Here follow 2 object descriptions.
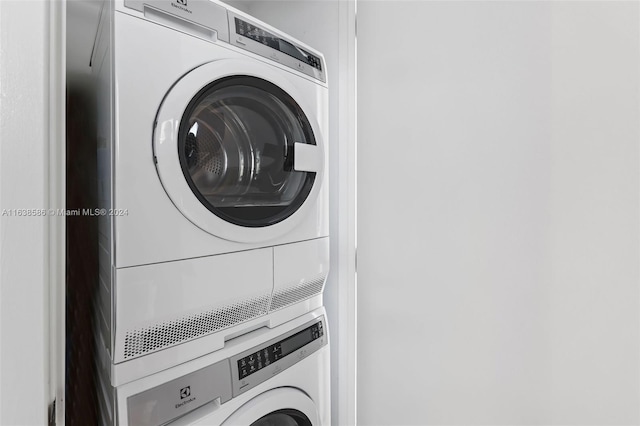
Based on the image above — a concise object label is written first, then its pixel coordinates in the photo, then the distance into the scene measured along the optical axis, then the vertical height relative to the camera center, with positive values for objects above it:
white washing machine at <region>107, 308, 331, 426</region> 0.85 -0.47
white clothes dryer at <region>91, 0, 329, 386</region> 0.79 +0.09
